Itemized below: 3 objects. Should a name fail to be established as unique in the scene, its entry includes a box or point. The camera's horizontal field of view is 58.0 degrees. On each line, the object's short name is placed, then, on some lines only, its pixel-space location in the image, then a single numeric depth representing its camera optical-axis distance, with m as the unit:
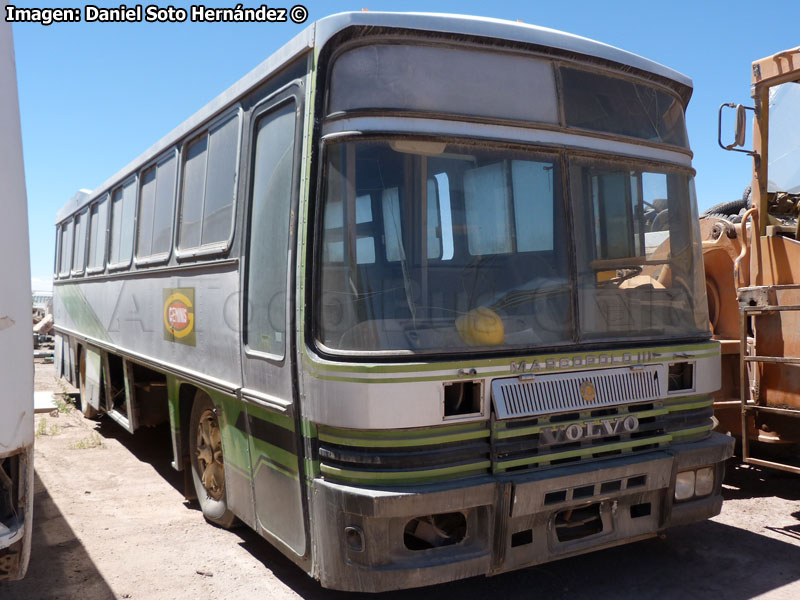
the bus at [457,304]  3.46
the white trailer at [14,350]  3.05
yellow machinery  5.35
